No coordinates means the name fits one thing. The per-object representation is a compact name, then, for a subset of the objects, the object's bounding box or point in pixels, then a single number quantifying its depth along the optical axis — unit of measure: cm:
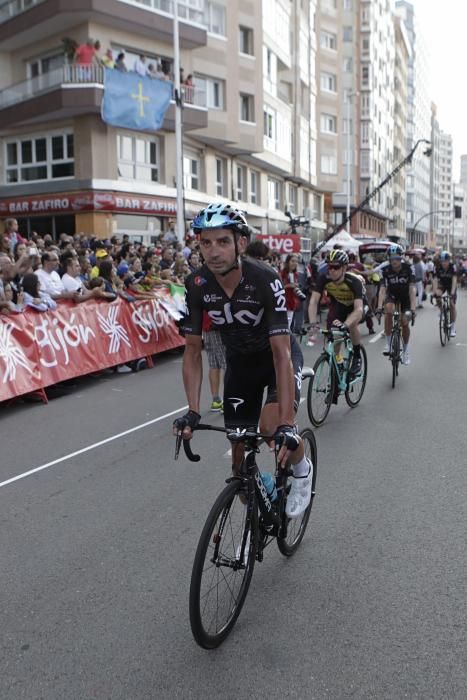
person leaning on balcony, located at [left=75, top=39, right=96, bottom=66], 2570
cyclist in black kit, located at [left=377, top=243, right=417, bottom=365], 1084
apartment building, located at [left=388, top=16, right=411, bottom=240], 9800
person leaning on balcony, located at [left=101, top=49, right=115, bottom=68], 2510
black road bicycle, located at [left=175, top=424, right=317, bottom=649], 321
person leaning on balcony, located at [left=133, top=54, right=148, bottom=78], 2431
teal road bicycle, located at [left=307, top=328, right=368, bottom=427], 777
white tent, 3238
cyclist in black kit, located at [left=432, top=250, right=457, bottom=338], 1428
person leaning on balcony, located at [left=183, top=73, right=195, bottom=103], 2878
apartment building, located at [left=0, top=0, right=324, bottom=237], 2631
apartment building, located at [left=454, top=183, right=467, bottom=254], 5394
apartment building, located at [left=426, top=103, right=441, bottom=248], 14962
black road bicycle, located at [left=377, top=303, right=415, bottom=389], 991
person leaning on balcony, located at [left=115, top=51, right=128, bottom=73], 2428
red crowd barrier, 919
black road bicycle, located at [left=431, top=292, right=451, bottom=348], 1428
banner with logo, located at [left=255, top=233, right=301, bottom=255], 2473
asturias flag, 2247
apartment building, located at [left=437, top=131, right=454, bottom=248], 18888
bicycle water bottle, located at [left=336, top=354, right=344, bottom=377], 826
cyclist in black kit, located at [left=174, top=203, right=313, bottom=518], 356
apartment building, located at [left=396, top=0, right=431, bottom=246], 12094
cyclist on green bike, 826
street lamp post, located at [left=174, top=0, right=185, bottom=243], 2205
